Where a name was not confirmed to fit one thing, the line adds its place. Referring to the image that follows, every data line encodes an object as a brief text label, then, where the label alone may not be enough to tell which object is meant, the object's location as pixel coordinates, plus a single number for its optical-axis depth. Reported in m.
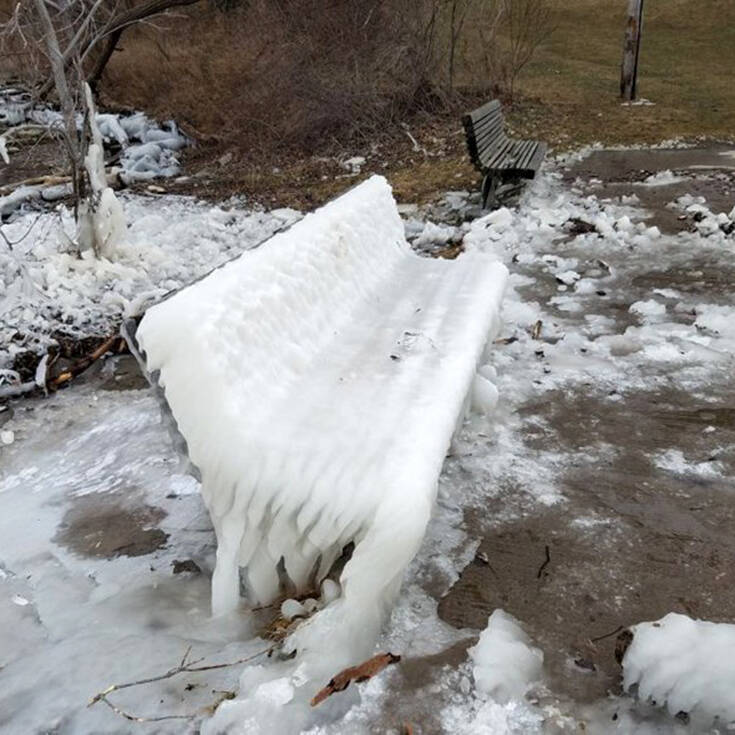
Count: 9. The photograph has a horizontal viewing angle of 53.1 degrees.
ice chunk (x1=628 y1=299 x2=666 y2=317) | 5.04
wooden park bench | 7.18
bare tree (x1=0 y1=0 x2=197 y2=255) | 5.94
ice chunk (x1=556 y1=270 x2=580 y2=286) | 5.72
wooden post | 12.19
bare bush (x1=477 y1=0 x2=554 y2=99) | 12.34
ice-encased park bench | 2.33
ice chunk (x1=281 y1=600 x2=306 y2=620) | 2.51
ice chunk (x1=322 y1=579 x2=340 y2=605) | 2.51
